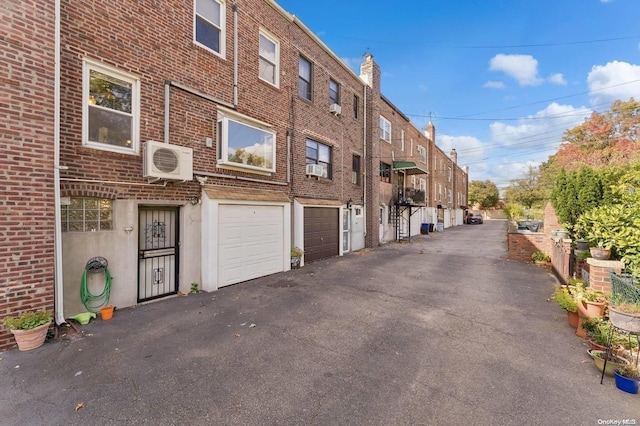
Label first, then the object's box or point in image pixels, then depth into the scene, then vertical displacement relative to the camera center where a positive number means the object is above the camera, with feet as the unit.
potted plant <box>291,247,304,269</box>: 31.76 -5.42
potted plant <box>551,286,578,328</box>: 15.30 -5.27
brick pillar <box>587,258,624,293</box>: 15.56 -3.39
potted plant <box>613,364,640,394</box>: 9.78 -6.04
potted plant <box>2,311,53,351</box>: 12.63 -5.63
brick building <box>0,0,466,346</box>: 14.10 +4.37
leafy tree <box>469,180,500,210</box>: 189.82 +13.16
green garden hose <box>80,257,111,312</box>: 16.38 -4.85
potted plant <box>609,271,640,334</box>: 10.30 -3.77
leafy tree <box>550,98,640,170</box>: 71.00 +21.97
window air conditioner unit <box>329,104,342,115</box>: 40.86 +15.51
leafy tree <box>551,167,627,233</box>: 23.93 +2.04
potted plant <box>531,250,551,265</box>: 33.91 -5.63
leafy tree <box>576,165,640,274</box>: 15.53 -0.68
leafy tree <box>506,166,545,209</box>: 132.05 +11.84
